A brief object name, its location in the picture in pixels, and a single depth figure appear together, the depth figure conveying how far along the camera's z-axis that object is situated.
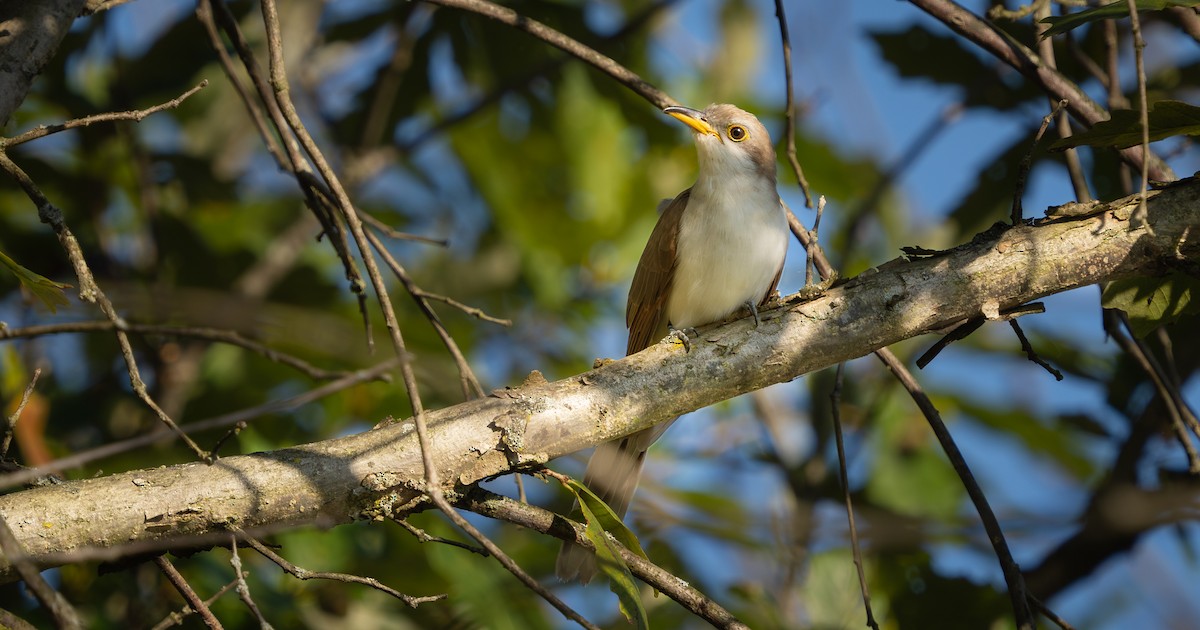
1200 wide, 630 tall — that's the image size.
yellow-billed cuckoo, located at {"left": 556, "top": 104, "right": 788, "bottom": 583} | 8.65
